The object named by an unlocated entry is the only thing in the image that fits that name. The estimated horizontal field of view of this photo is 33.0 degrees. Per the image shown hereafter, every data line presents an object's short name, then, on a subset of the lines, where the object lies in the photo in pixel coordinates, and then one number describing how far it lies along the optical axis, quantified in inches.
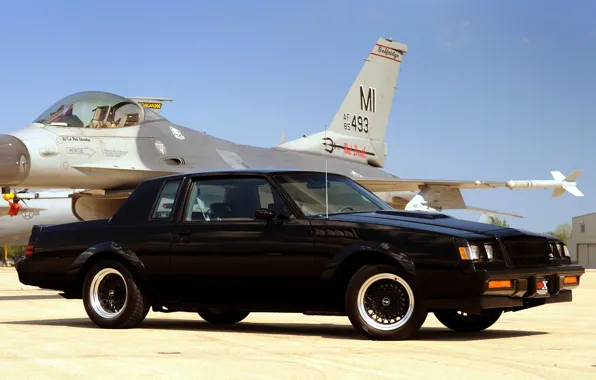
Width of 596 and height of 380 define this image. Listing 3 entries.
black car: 310.3
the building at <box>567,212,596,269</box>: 3021.7
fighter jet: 747.4
